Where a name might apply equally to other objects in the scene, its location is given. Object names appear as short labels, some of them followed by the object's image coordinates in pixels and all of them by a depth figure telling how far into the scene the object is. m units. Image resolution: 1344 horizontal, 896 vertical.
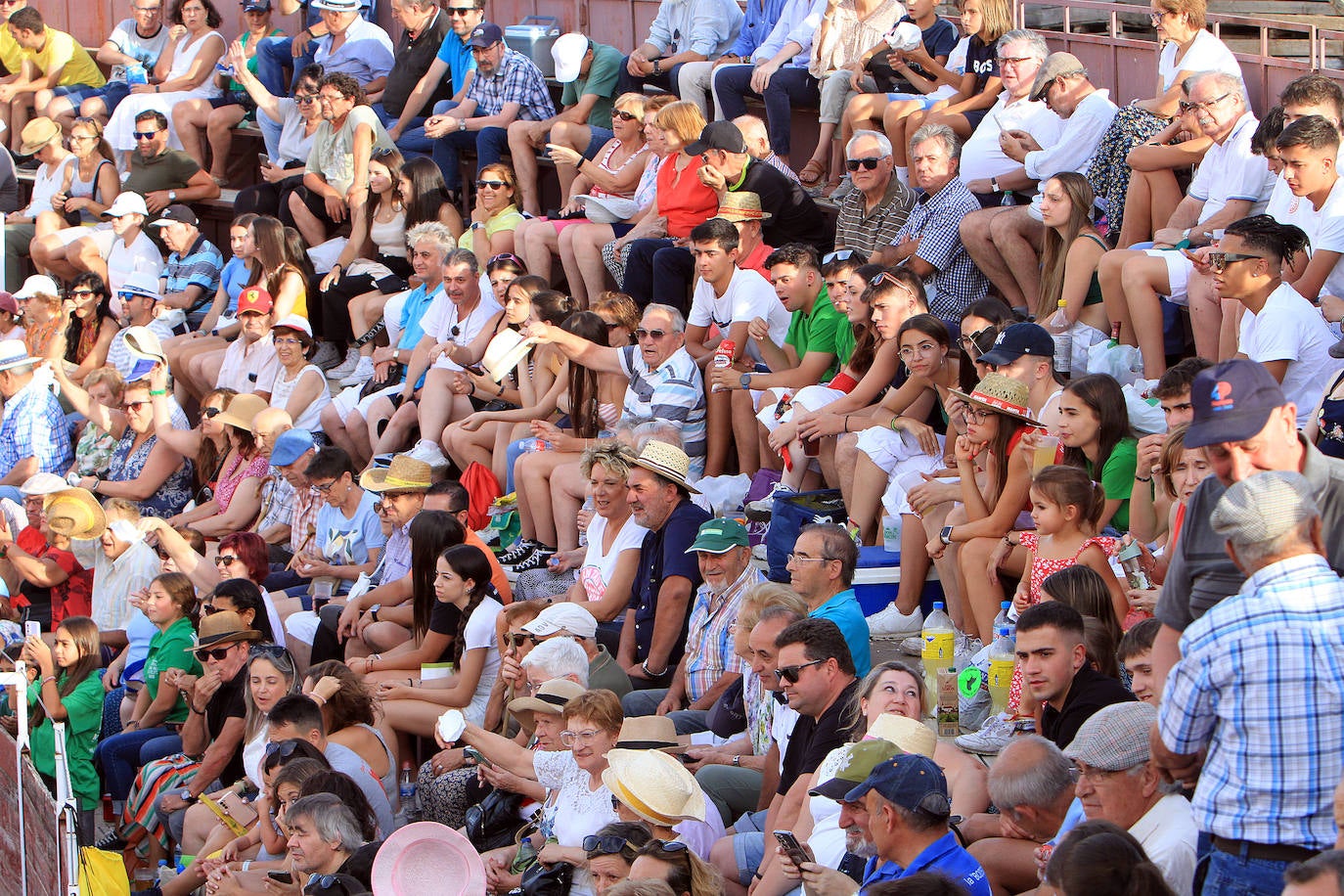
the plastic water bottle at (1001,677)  11.04
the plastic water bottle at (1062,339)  14.64
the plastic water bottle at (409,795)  13.24
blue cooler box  14.01
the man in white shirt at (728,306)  16.59
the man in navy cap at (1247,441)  6.58
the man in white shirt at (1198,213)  13.80
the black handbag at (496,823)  12.00
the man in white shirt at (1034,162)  15.52
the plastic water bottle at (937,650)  12.21
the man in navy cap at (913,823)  7.95
